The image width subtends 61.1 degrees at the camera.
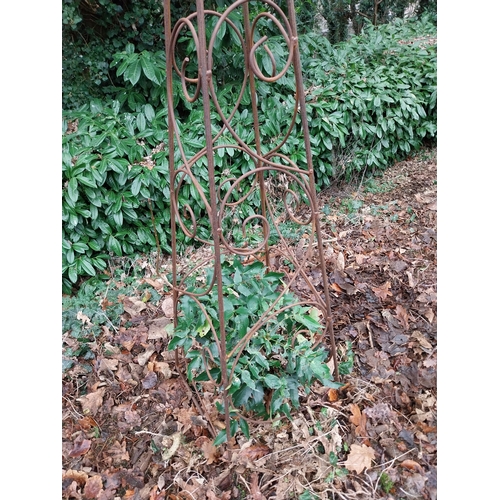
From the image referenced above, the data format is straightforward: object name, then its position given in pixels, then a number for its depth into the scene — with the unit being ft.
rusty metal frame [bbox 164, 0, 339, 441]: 3.60
